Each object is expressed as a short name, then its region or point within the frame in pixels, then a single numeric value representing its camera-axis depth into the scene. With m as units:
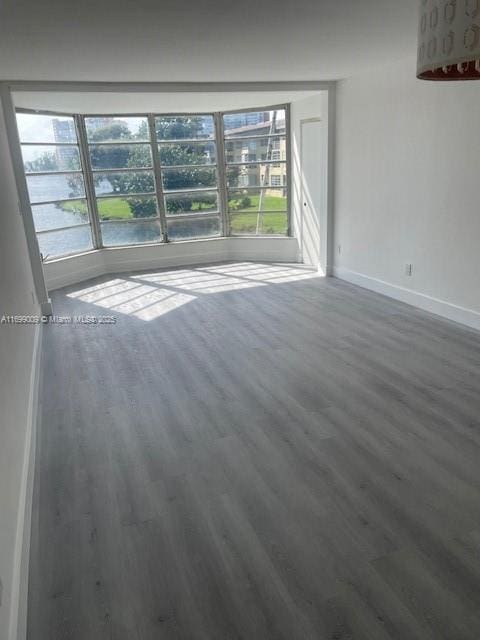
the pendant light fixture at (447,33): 1.31
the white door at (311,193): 6.67
